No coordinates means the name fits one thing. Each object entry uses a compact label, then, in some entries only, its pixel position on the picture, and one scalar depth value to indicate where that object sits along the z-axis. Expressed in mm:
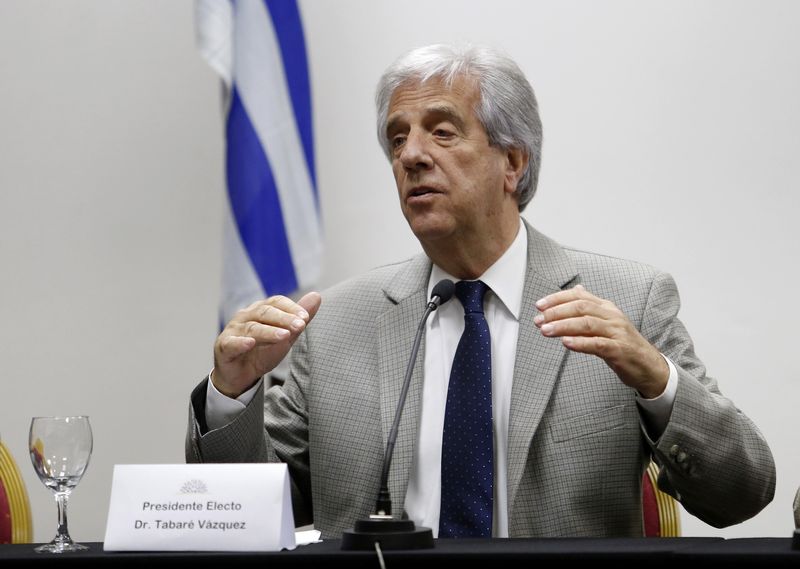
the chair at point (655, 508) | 5240
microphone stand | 4348
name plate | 4368
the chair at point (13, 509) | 5173
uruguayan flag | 5712
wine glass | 4595
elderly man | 4777
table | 4269
